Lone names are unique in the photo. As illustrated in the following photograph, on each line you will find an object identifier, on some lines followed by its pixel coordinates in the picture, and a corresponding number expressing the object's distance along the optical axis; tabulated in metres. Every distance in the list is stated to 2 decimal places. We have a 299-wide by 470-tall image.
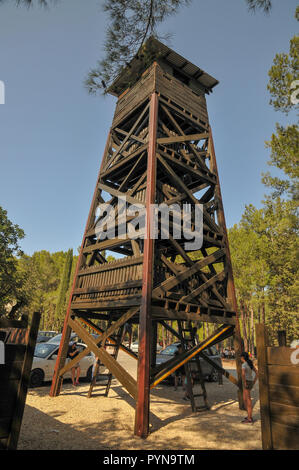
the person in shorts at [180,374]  11.56
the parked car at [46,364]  9.52
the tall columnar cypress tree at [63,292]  39.88
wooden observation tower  6.57
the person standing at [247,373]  6.87
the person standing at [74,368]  9.70
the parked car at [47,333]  28.06
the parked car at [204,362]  12.48
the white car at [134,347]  26.11
